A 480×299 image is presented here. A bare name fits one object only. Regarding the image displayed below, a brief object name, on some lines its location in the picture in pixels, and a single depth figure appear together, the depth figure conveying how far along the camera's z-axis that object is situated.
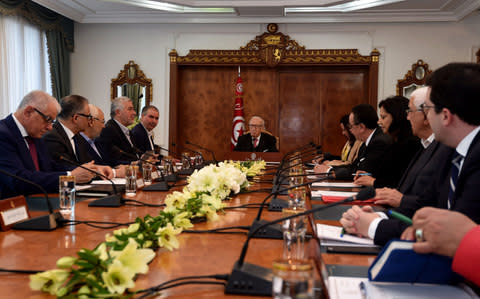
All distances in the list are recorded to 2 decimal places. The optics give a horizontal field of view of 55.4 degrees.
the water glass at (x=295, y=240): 1.31
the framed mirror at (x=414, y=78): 7.97
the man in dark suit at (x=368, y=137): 4.07
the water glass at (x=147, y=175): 3.40
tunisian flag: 8.20
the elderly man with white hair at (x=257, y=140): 7.09
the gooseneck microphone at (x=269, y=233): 1.67
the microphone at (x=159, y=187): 3.08
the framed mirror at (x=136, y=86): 8.49
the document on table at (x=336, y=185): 3.50
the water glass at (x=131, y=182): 2.82
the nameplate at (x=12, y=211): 1.80
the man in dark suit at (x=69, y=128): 4.07
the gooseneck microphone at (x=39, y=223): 1.80
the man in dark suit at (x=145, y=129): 6.32
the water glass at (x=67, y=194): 2.14
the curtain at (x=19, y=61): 6.58
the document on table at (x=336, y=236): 1.63
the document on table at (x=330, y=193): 2.91
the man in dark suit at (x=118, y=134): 5.37
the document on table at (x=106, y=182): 3.33
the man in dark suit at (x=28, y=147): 2.97
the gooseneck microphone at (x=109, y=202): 2.39
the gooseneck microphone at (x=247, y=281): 1.08
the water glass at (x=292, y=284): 0.69
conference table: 1.13
